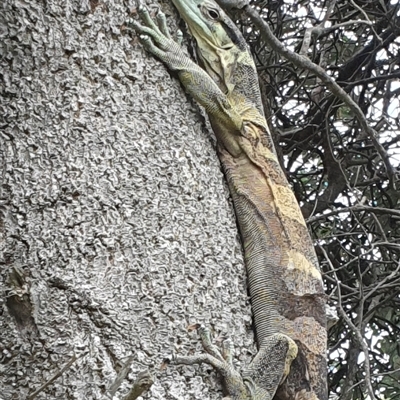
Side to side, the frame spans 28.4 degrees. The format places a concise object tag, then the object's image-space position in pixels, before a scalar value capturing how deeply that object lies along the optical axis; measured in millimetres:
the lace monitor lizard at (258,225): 2436
